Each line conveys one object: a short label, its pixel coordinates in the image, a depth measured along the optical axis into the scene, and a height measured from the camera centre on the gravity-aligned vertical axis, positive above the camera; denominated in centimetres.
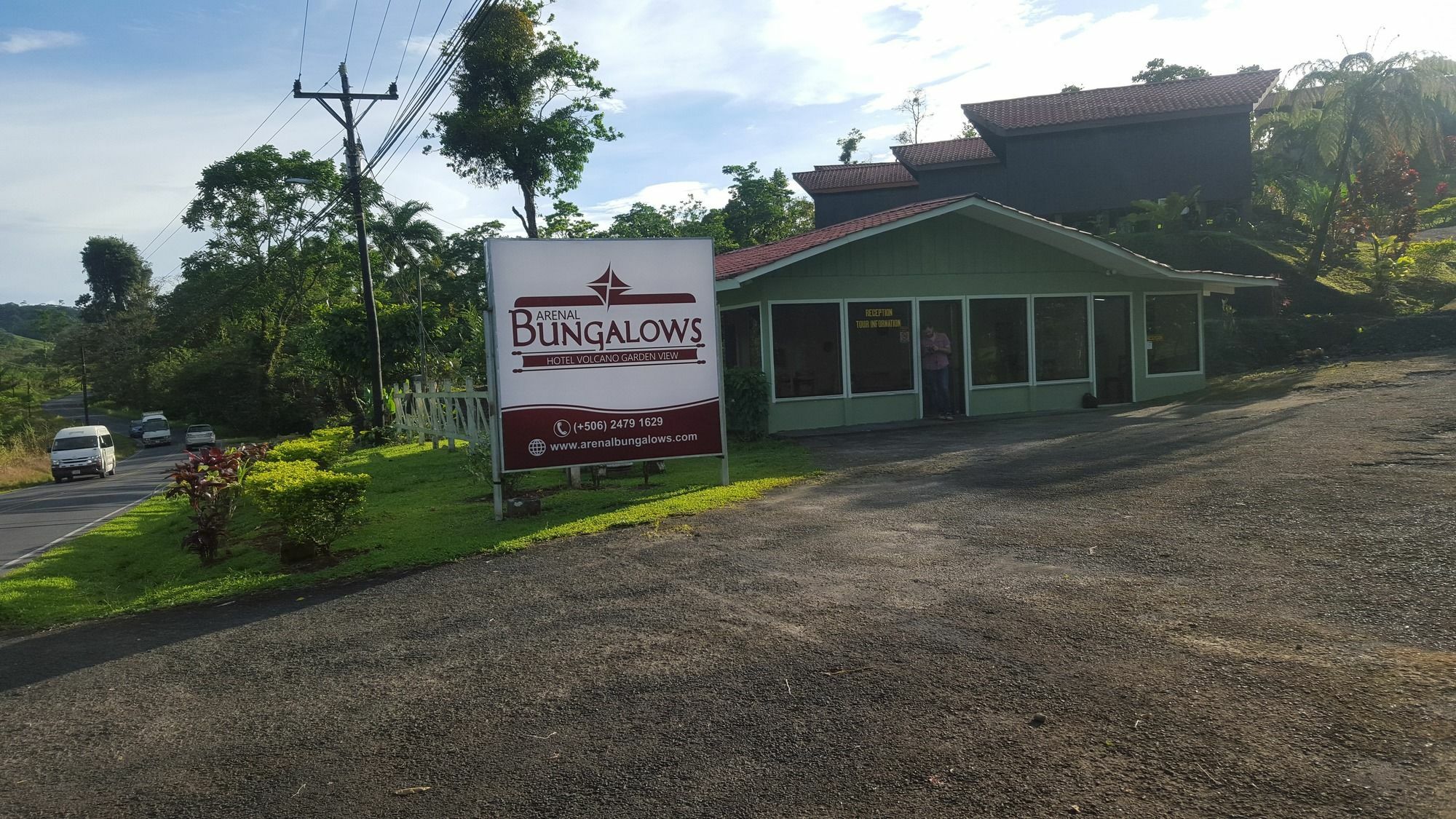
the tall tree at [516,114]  3419 +960
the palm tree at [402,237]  4838 +751
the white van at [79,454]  3066 -176
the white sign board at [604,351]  974 +26
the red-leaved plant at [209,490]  1007 -113
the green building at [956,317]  1605 +76
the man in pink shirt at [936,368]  1664 -12
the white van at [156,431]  5006 -182
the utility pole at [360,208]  2200 +429
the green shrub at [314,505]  878 -108
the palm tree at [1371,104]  2342 +590
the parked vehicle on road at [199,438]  4559 -210
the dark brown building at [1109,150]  2773 +614
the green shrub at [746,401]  1512 -50
